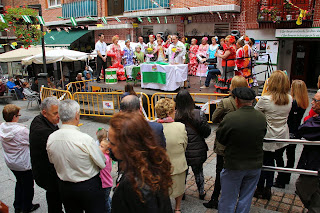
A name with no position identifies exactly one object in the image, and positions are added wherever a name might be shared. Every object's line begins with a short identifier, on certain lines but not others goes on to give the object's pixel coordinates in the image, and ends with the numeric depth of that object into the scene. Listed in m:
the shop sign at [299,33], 12.12
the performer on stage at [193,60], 13.27
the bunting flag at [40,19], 9.80
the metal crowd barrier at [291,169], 3.30
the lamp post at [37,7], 9.55
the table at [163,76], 8.78
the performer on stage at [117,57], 11.20
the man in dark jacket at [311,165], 3.28
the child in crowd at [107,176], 3.31
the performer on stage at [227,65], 8.27
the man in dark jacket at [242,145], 2.98
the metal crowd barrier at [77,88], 11.46
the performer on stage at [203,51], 12.38
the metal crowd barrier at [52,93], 9.34
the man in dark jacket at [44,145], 3.27
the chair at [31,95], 12.67
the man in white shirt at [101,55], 11.00
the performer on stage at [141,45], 12.17
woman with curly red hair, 1.69
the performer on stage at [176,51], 10.52
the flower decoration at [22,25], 7.80
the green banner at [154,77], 8.93
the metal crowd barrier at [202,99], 7.59
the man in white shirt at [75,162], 2.76
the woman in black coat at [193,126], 3.73
